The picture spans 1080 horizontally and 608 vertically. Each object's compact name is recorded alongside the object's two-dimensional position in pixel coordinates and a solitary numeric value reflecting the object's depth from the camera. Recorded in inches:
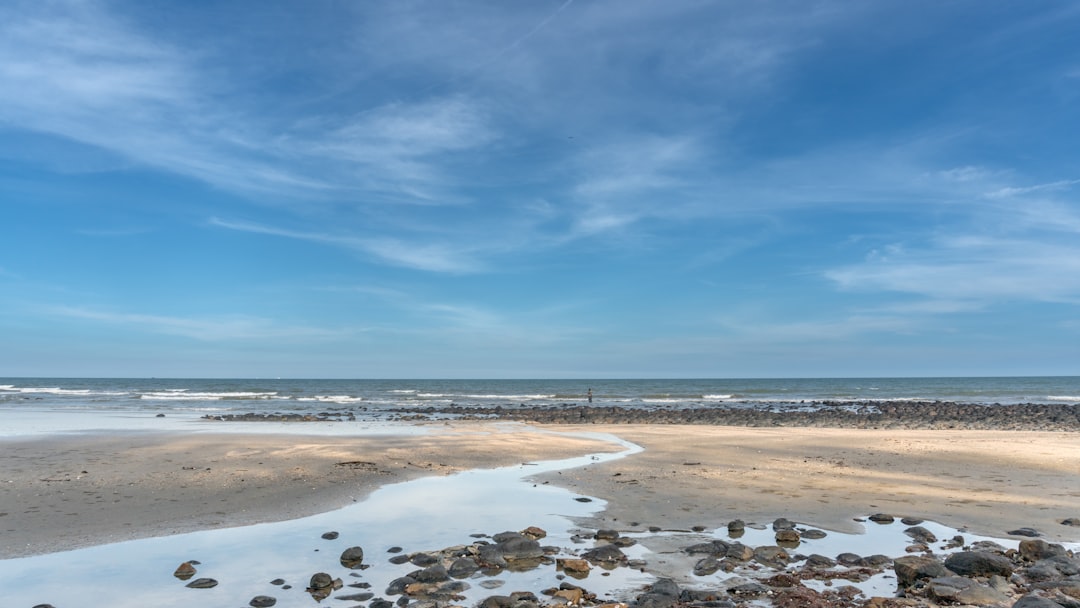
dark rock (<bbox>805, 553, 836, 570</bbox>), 299.7
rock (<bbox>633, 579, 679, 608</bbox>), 248.5
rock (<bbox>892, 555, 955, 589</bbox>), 275.6
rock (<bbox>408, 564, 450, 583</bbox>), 279.6
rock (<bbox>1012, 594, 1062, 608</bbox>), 230.5
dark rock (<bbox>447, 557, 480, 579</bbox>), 291.0
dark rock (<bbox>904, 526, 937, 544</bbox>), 346.6
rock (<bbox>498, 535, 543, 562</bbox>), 315.9
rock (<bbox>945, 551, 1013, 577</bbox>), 284.0
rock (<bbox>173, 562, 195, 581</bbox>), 285.4
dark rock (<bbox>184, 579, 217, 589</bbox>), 272.8
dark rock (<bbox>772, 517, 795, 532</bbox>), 364.2
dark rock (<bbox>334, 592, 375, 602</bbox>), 258.5
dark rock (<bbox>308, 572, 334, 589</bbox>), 272.1
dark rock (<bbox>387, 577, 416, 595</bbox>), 267.3
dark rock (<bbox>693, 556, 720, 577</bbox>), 293.2
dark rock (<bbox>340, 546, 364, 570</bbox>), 303.0
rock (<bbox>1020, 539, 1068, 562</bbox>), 304.0
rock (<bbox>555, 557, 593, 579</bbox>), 291.9
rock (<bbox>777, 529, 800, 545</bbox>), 345.7
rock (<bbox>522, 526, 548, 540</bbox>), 351.3
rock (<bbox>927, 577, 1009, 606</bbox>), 249.8
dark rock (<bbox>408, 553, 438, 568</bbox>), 304.3
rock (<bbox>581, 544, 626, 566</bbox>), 308.6
